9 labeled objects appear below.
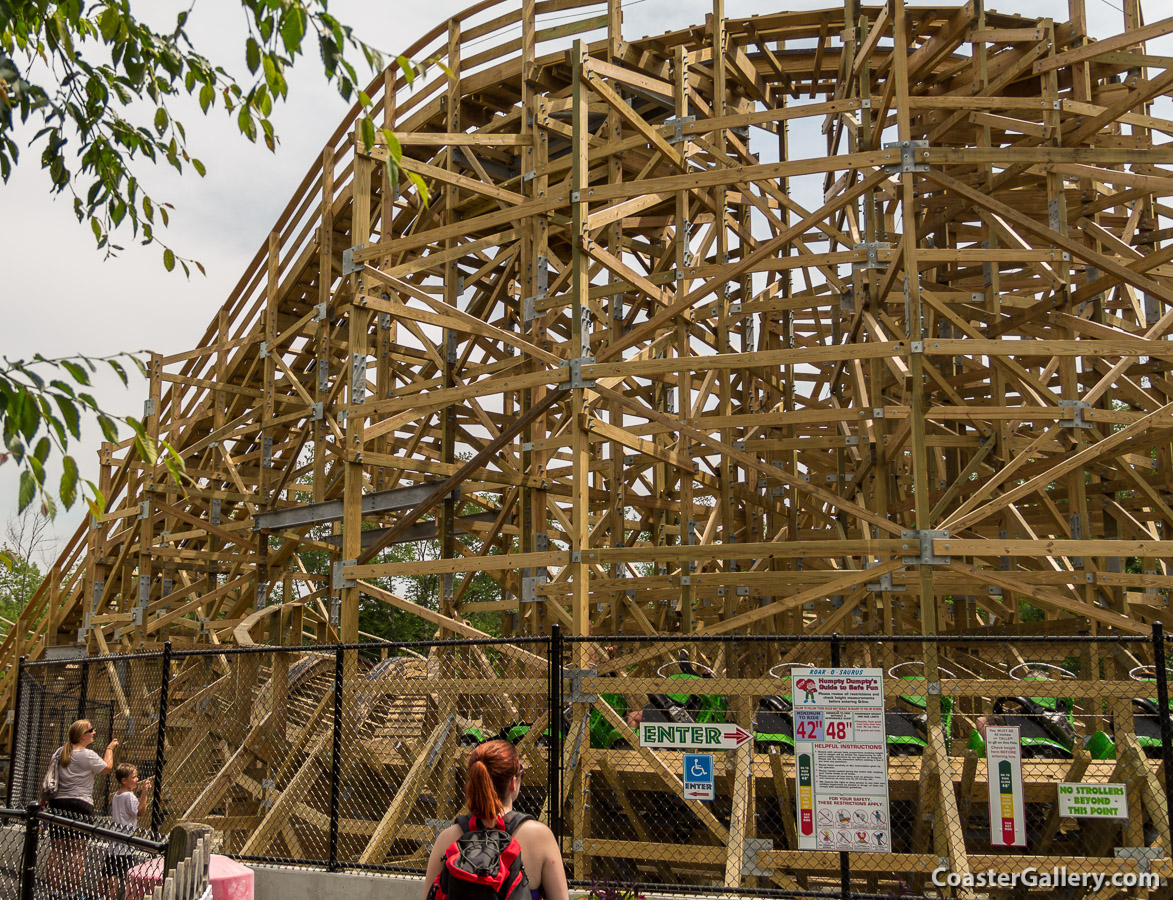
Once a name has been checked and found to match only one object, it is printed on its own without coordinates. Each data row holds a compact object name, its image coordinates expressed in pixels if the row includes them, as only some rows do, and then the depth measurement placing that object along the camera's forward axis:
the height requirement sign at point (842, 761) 7.08
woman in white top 9.48
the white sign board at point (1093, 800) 6.88
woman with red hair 4.35
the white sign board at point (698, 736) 7.55
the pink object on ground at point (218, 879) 5.81
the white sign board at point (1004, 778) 6.97
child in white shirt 9.43
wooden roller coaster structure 10.23
